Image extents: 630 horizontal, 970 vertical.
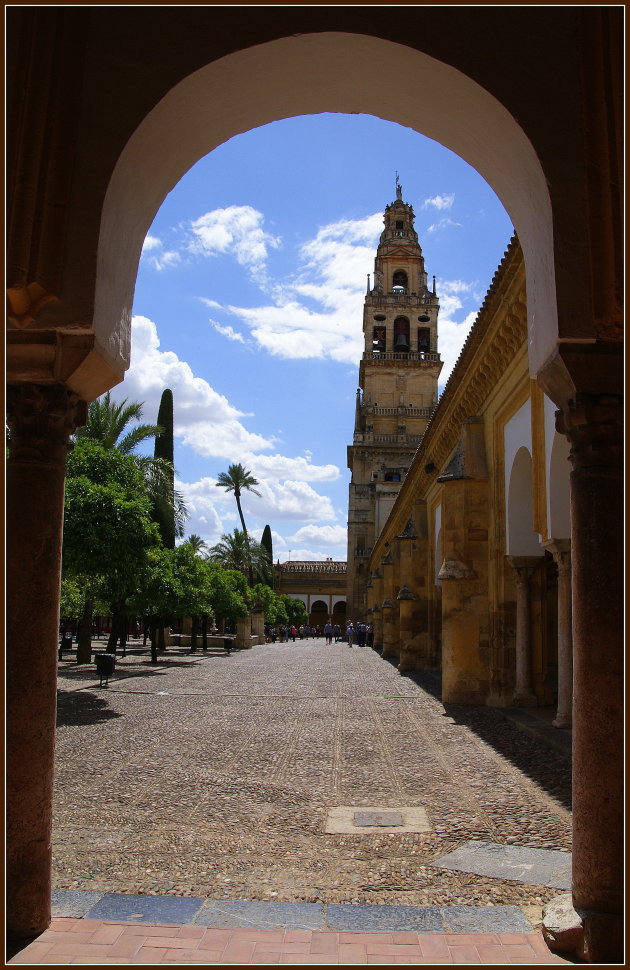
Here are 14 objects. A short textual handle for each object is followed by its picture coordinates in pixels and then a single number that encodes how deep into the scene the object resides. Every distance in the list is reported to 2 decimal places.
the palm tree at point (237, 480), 56.44
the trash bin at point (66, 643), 31.14
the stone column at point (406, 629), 22.11
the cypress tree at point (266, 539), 73.69
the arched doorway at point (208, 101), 3.65
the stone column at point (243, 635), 41.28
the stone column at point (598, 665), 3.50
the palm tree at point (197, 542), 53.27
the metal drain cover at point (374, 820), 5.71
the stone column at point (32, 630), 3.53
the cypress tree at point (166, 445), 34.17
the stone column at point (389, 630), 31.05
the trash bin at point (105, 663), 16.75
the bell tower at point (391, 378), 61.81
